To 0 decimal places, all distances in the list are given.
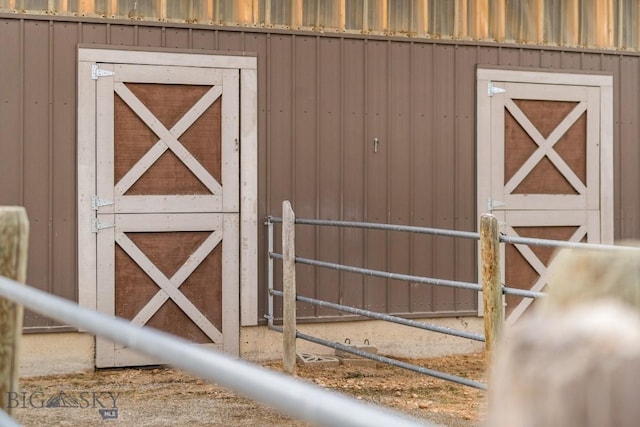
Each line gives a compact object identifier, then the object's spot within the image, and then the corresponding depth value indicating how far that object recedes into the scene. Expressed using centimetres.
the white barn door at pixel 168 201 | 739
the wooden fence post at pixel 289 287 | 739
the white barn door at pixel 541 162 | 853
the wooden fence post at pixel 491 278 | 512
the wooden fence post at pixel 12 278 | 252
